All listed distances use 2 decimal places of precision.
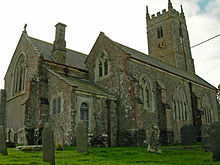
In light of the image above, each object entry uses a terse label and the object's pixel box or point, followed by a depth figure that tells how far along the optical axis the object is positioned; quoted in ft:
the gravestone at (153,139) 49.03
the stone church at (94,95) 64.13
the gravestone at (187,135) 64.49
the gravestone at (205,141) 49.48
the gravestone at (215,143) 32.55
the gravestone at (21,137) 63.16
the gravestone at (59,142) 47.19
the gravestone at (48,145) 28.96
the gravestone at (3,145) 37.01
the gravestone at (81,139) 41.81
